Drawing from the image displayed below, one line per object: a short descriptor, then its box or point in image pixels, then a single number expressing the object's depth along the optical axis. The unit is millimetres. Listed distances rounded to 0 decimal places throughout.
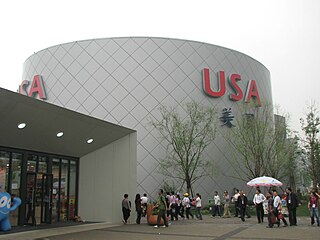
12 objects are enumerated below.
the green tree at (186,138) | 24969
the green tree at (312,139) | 29375
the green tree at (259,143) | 27016
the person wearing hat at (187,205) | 19109
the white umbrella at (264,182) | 18797
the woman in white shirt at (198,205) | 18781
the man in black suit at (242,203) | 17017
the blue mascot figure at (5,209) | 11604
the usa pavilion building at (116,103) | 14766
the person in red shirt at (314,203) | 14250
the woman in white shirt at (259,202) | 15898
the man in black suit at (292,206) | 14391
